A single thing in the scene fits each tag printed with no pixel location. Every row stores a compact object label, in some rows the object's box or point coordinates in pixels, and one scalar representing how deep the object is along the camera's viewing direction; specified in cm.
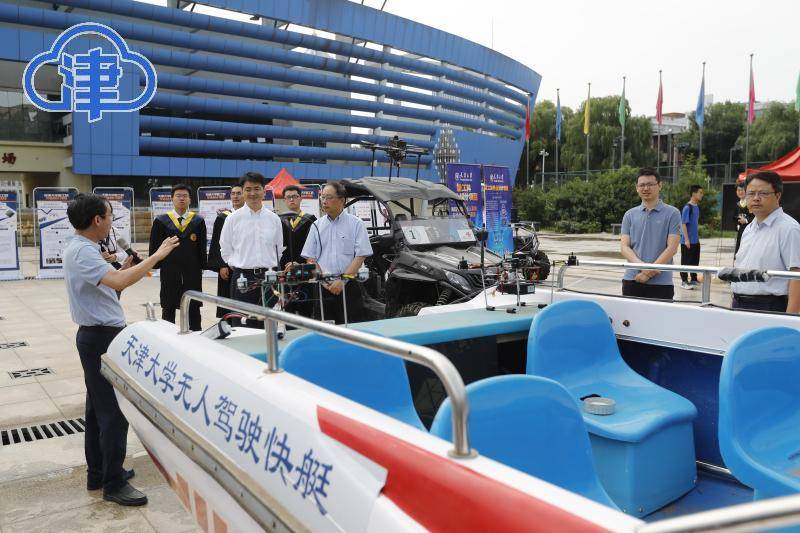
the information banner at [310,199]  1628
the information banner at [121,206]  1484
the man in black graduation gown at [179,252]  593
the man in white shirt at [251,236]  557
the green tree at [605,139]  5438
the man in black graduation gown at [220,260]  605
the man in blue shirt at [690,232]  1119
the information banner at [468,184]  1409
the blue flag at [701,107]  3788
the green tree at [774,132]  5003
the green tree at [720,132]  6184
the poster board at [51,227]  1401
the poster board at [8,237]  1370
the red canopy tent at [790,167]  1188
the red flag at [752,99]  3555
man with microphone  348
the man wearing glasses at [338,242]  548
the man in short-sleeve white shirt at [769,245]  395
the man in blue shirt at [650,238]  484
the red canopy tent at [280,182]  1802
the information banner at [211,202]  1512
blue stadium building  2856
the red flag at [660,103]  4184
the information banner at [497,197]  1480
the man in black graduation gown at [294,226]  649
